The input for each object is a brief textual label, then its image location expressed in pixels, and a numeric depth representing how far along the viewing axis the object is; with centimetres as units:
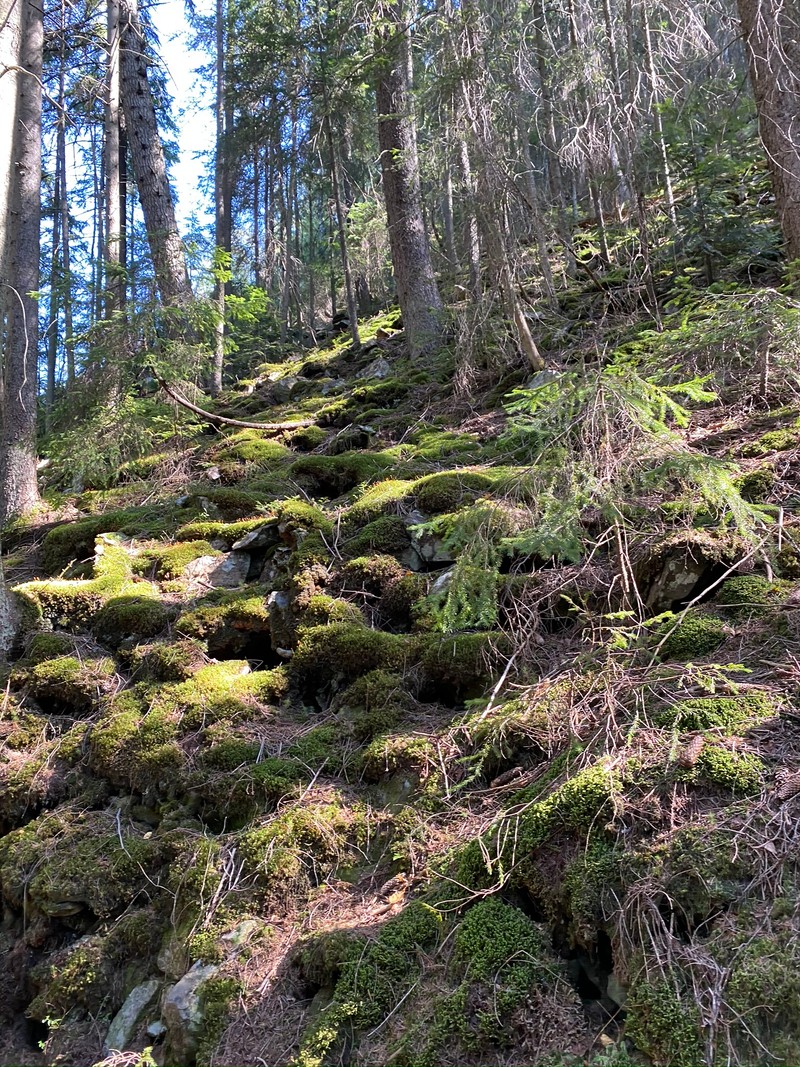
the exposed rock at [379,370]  1010
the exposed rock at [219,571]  580
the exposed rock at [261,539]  603
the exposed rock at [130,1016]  313
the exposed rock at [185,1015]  284
